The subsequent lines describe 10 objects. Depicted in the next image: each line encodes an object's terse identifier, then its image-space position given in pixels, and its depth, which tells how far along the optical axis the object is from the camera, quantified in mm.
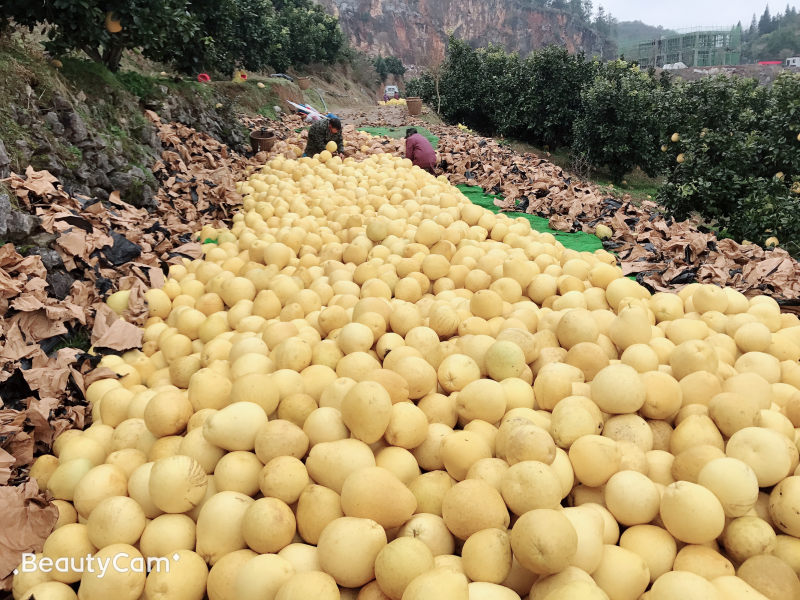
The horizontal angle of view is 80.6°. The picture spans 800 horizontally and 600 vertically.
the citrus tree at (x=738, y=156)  8680
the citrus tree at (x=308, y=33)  33219
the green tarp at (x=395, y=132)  16462
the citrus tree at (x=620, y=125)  17828
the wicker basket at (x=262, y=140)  11516
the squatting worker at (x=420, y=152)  10531
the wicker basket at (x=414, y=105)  24266
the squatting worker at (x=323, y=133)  10672
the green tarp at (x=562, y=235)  6383
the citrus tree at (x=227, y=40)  11961
